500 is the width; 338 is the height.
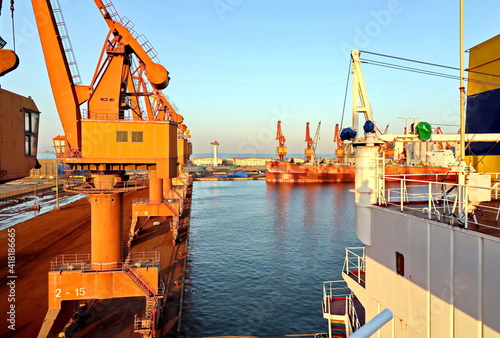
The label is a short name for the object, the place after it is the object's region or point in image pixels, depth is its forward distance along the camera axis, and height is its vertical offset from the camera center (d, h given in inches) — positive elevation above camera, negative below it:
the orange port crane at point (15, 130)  209.9 +25.5
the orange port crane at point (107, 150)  678.7 +34.2
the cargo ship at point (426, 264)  265.6 -95.7
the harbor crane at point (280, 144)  5550.7 +382.5
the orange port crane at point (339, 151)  5807.1 +274.7
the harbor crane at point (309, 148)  5777.6 +333.5
